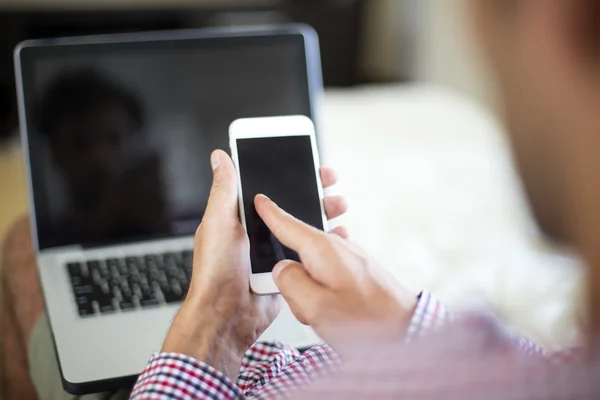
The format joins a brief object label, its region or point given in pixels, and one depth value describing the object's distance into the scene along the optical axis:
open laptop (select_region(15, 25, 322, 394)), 0.90
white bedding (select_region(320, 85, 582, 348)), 1.01
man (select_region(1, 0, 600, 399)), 0.29
